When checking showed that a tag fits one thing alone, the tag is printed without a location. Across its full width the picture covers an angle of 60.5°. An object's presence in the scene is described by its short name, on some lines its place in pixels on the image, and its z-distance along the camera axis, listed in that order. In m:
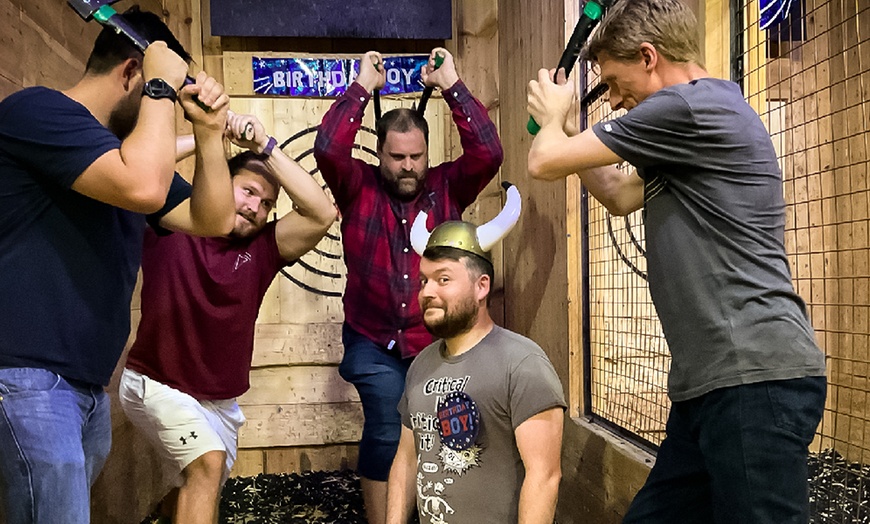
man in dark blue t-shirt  1.49
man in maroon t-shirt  2.46
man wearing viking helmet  2.03
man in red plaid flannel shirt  3.06
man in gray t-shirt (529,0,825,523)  1.42
